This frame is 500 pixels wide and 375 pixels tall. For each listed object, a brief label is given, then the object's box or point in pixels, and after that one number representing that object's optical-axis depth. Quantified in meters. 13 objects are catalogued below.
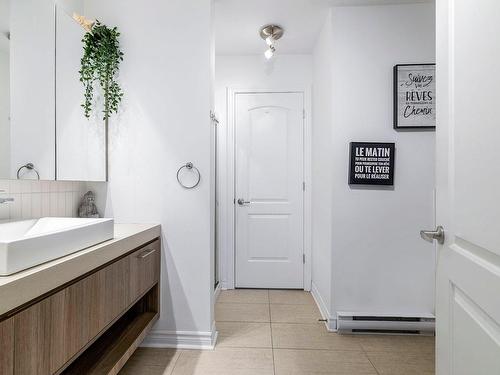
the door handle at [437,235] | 1.02
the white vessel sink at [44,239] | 0.92
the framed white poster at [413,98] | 2.27
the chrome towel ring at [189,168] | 2.04
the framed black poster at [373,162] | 2.28
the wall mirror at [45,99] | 1.43
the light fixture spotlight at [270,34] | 2.65
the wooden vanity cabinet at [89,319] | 0.93
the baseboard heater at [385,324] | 2.25
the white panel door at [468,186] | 0.72
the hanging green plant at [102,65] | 1.90
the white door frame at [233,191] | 3.19
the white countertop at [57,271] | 0.87
